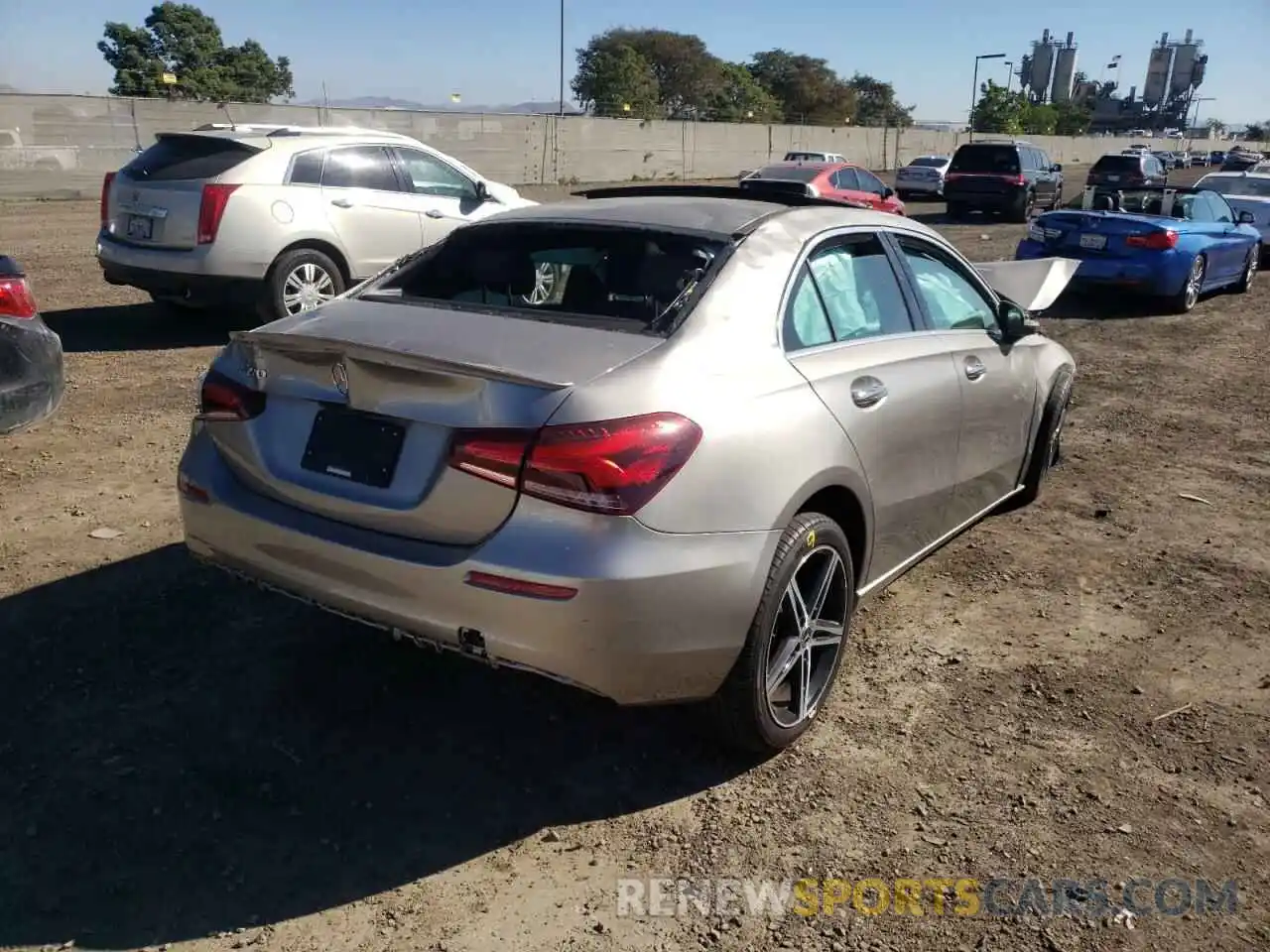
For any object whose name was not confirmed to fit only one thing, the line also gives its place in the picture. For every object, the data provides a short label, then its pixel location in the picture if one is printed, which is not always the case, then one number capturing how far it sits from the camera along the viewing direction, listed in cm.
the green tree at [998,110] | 8475
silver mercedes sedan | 274
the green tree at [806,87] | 9481
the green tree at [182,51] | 7819
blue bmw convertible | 1175
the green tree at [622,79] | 8006
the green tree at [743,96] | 8288
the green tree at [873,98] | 10369
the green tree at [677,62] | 9375
